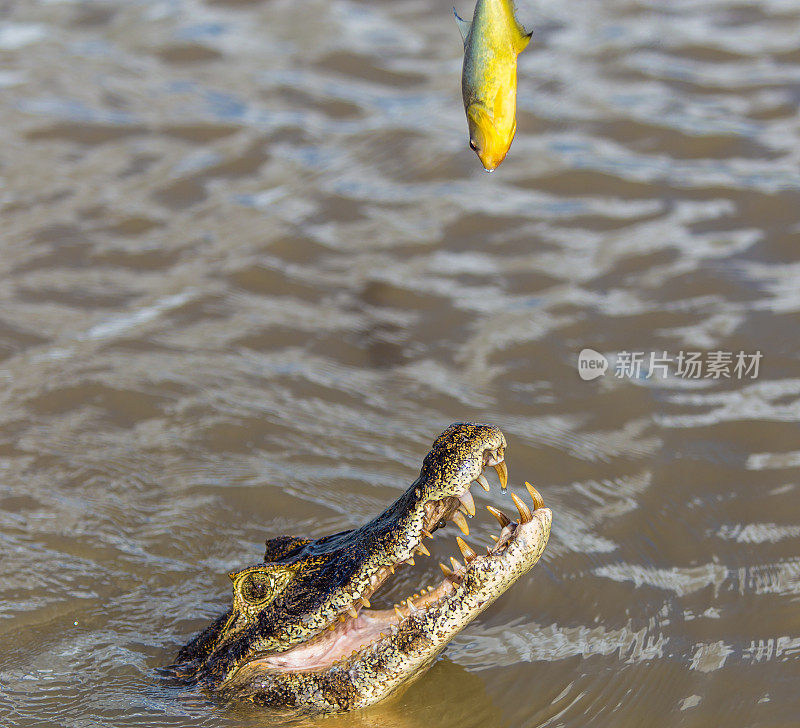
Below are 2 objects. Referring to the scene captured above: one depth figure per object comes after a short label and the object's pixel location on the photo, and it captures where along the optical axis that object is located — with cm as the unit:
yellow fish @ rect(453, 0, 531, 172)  646
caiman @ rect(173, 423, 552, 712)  691
